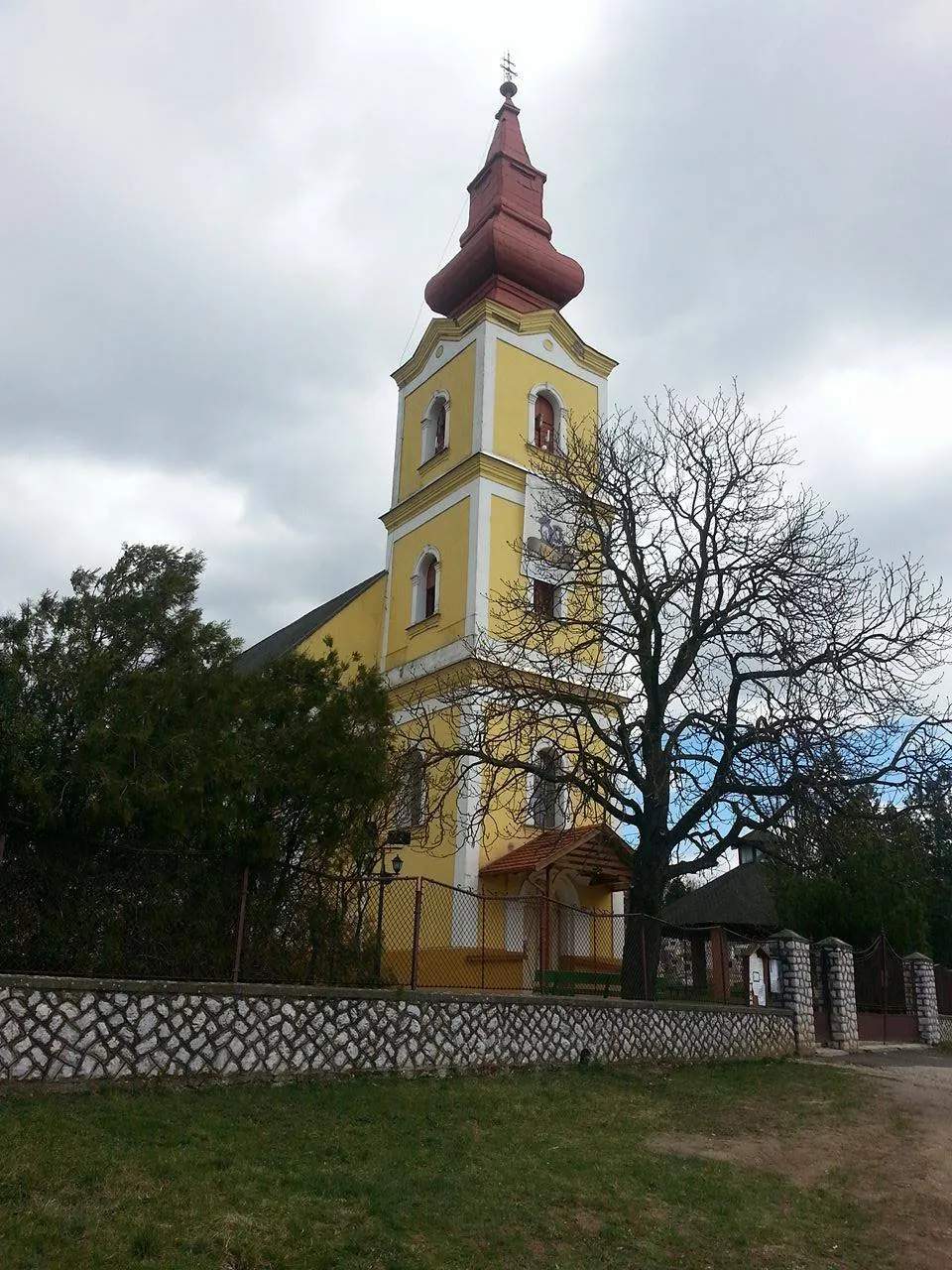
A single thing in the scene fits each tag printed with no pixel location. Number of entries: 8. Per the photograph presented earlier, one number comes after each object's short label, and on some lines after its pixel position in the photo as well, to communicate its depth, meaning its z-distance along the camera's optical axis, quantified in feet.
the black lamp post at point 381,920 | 37.29
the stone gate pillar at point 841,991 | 57.26
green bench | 44.21
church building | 64.95
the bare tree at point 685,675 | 47.65
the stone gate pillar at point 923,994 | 66.39
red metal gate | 63.57
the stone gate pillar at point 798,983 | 53.21
